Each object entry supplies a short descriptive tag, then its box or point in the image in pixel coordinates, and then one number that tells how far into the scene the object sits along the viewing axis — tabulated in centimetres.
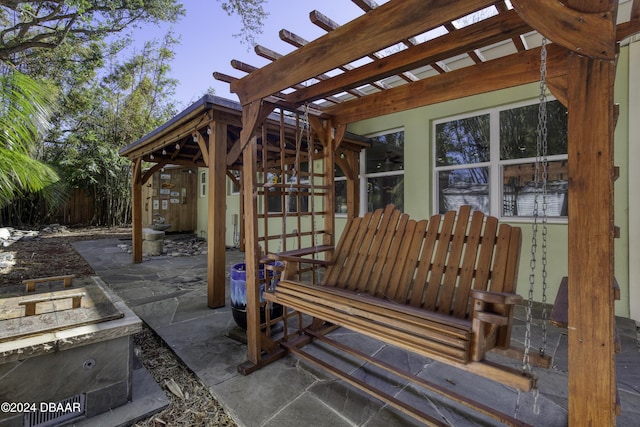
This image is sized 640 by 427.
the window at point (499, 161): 356
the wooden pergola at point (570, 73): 110
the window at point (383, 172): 496
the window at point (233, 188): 842
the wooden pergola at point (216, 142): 342
